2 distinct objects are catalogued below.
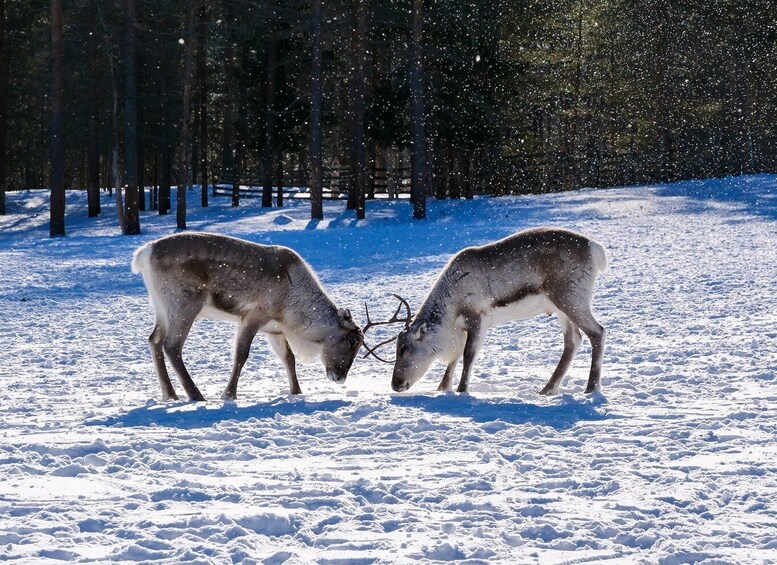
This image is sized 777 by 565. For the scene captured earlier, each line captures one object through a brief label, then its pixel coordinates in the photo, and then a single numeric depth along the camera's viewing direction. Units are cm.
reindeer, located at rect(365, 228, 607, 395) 1839
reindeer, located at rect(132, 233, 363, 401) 1800
